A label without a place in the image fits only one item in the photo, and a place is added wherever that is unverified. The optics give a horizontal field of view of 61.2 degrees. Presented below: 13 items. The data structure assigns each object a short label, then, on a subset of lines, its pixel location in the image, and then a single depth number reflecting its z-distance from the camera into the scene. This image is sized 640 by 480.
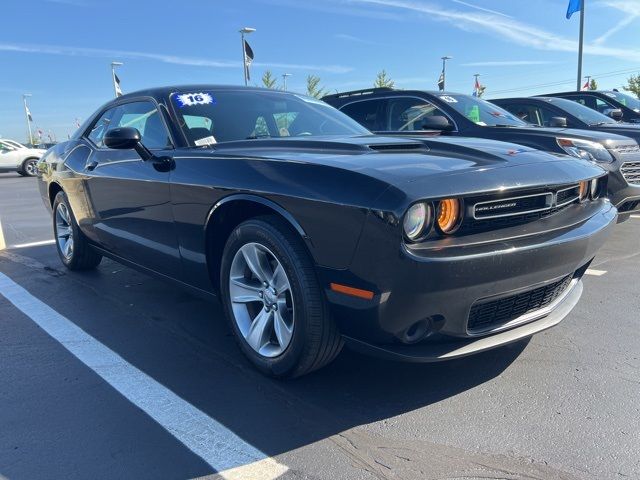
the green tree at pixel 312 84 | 32.25
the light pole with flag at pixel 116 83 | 25.63
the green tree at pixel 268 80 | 30.47
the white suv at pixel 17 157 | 19.80
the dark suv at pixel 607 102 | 10.04
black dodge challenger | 2.16
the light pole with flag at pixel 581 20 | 18.86
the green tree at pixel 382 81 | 34.56
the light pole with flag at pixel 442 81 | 31.09
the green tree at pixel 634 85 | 38.78
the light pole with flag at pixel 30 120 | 53.00
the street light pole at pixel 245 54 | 19.98
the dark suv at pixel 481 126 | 5.36
